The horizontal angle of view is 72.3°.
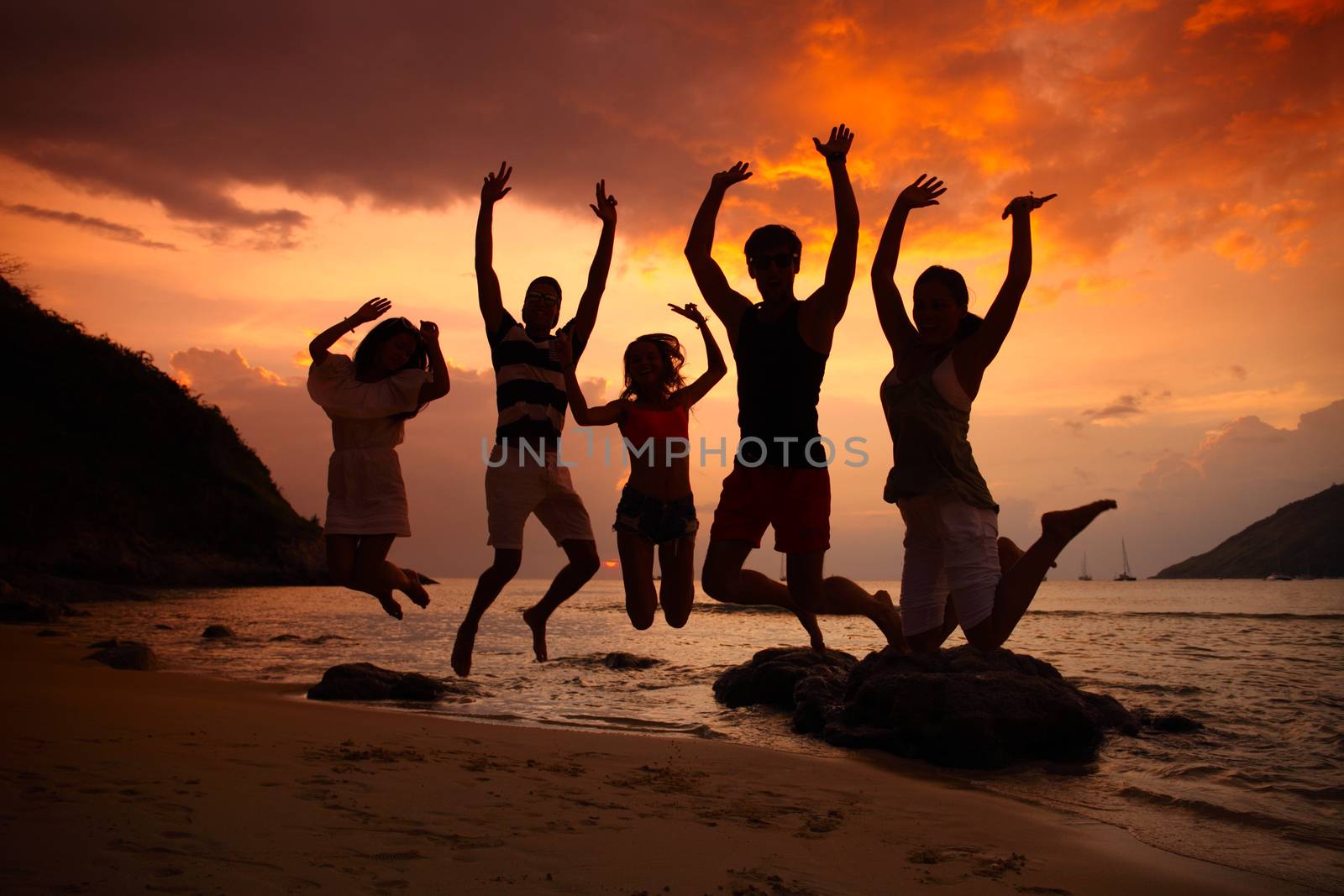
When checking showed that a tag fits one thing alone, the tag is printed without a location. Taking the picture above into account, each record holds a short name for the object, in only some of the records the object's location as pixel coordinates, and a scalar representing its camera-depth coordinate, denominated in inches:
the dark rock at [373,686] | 467.2
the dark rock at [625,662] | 661.9
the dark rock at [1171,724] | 427.2
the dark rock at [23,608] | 805.9
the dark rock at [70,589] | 1207.0
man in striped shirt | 289.7
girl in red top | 285.9
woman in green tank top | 203.3
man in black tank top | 233.9
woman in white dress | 294.5
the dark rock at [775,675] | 480.4
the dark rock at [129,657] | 515.2
